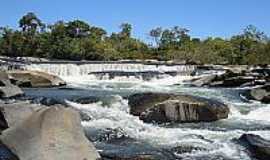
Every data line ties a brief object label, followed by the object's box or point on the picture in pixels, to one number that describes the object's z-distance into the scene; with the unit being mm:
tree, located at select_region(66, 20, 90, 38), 66062
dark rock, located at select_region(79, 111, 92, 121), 16391
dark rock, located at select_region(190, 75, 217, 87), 30522
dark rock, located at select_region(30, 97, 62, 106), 18781
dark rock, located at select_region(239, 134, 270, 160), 10406
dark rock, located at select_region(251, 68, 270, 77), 33094
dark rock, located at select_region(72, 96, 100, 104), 18984
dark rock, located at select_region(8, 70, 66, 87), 27906
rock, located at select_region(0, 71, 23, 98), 20091
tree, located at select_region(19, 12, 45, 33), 69438
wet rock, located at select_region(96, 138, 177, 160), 10062
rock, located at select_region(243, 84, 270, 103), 22219
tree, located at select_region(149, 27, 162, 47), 77862
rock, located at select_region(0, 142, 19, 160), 8750
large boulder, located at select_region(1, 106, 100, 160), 8258
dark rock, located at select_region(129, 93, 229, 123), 16203
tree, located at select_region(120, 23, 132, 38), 76062
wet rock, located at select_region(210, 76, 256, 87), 29719
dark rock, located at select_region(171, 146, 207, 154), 11609
